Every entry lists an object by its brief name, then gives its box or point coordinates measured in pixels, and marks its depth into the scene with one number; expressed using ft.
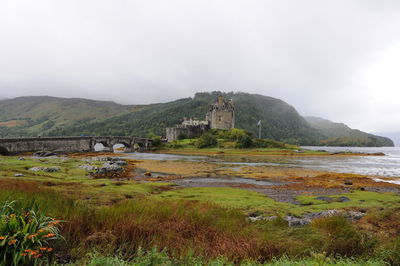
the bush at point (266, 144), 409.04
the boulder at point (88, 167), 116.78
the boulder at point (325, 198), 63.87
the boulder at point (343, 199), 63.26
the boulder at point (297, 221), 37.73
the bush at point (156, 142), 421.59
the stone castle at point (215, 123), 499.51
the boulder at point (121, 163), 161.06
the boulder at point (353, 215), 41.63
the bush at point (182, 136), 485.56
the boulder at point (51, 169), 97.13
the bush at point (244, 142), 382.61
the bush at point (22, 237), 15.40
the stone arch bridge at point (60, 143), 238.68
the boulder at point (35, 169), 94.32
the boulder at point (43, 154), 220.88
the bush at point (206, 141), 392.06
